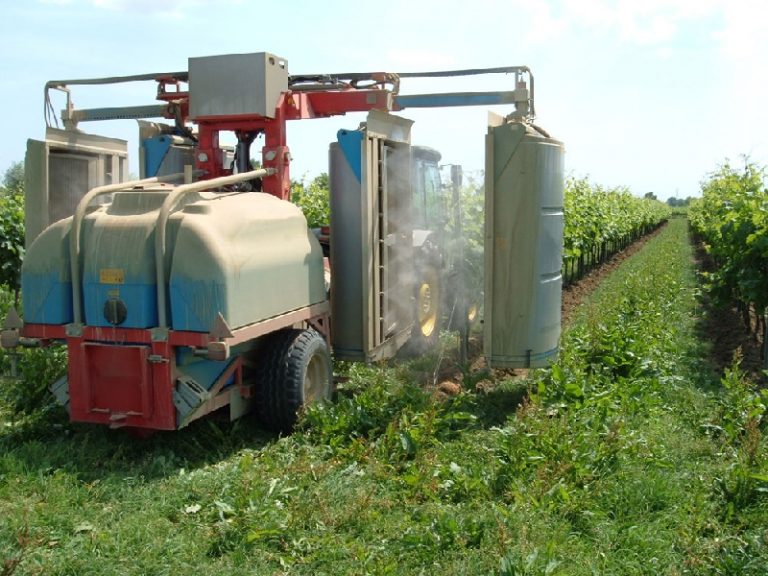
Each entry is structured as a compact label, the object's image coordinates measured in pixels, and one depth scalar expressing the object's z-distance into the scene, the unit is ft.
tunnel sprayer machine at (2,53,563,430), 17.10
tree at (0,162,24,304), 34.60
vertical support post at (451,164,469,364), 26.68
